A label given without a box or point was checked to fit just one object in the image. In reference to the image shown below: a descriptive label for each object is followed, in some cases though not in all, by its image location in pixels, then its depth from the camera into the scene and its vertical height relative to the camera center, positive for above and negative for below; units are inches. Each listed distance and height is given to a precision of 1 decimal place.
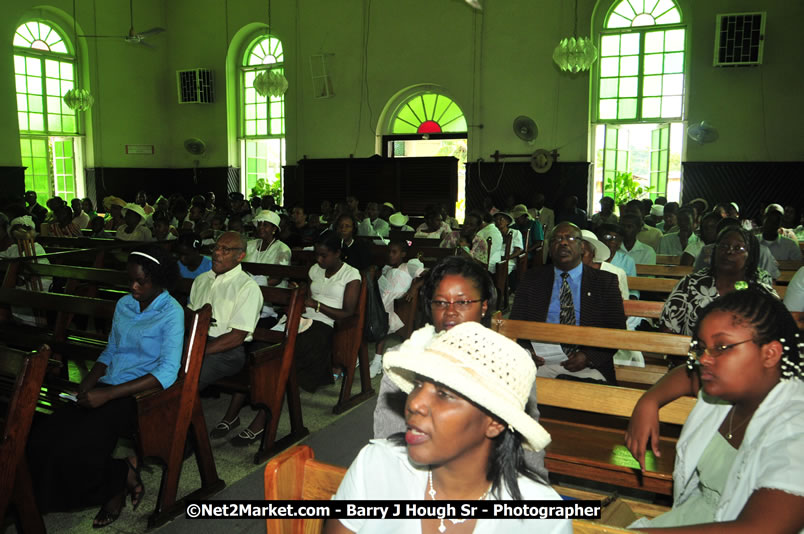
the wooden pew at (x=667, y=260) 257.4 -27.9
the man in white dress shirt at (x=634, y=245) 232.1 -20.3
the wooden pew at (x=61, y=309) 127.8 -26.8
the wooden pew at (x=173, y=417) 115.5 -42.4
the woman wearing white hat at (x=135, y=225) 313.3 -18.8
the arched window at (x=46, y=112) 557.6 +67.2
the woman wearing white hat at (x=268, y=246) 233.0 -21.4
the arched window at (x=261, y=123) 627.2 +65.1
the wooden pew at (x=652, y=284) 184.5 -27.3
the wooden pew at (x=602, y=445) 97.1 -42.2
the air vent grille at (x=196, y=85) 637.9 +101.8
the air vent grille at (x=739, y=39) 433.0 +103.1
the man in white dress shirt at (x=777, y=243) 250.7 -20.4
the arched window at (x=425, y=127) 549.6 +53.7
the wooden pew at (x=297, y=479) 61.8 -28.6
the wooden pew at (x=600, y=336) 116.0 -27.2
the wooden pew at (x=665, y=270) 211.9 -26.6
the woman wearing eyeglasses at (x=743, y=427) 57.7 -24.2
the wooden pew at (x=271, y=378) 144.3 -43.8
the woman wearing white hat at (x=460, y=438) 51.3 -20.7
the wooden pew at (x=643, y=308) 154.3 -28.5
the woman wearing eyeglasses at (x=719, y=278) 133.3 -18.5
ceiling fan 446.3 +108.8
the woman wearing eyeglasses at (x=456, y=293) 99.6 -16.5
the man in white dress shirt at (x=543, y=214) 490.9 -18.7
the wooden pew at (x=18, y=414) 92.4 -32.9
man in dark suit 135.9 -25.0
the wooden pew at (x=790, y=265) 228.4 -26.4
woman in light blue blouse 106.7 -38.7
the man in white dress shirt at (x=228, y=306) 145.3 -27.9
